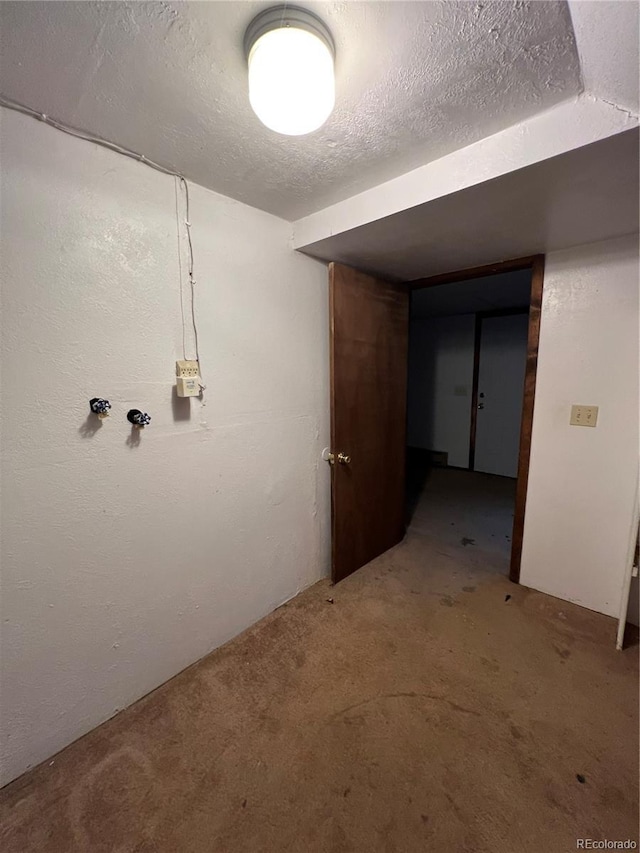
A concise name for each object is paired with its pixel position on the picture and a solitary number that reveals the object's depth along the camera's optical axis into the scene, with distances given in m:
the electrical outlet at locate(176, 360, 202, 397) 1.37
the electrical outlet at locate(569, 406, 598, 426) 1.81
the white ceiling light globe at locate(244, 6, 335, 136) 0.77
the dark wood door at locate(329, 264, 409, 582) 1.99
